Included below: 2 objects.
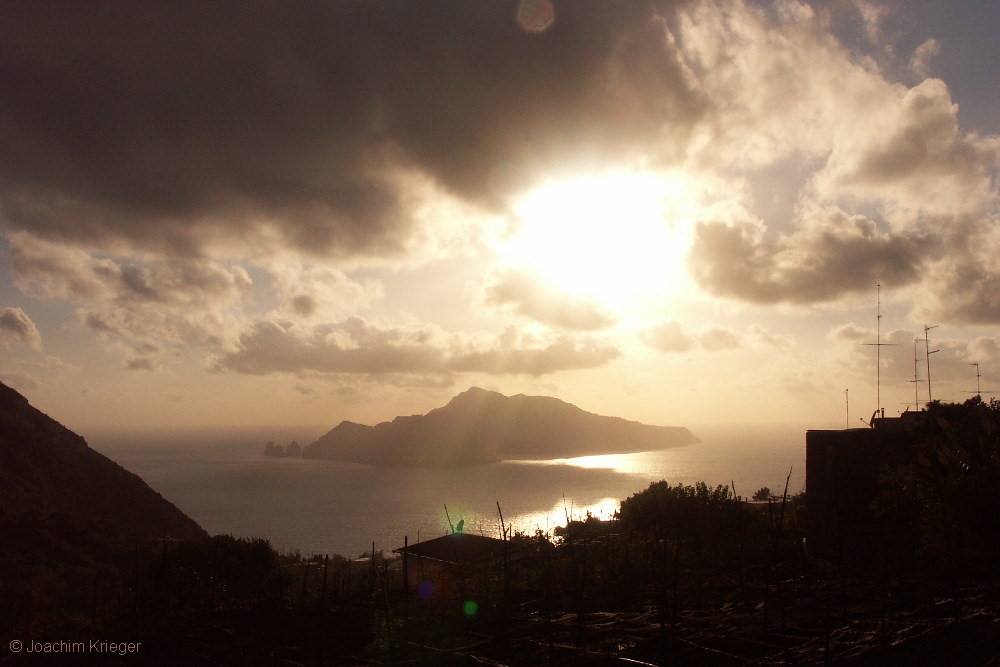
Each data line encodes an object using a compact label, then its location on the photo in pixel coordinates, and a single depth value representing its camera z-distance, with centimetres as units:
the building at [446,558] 1480
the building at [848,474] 2320
